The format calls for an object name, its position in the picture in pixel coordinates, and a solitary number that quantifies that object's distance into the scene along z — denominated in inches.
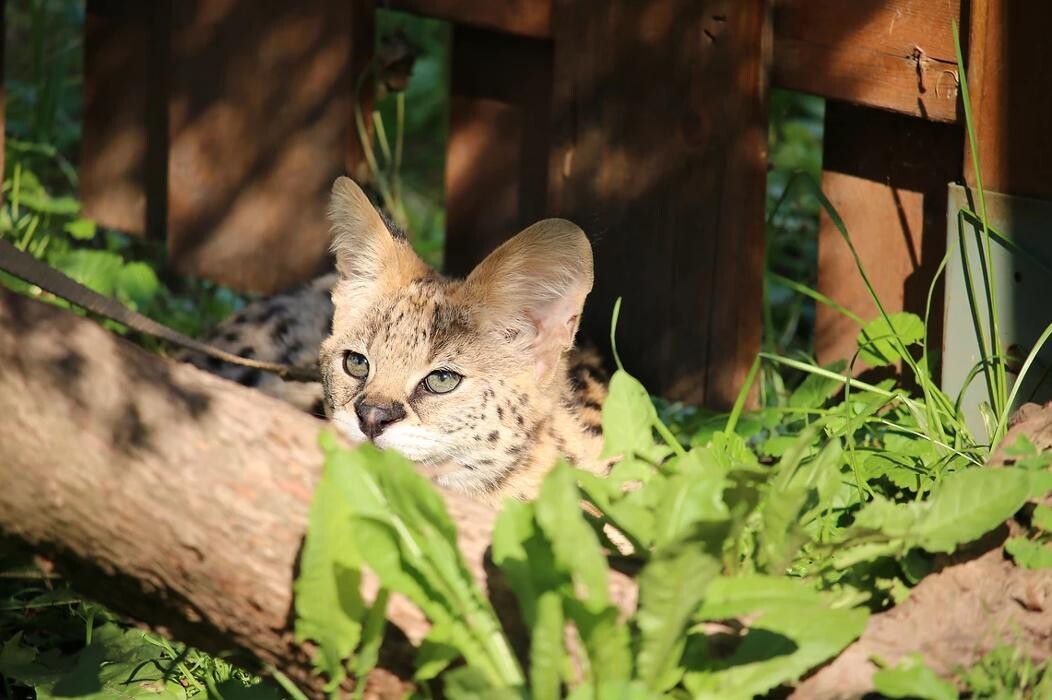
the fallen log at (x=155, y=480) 208.4
